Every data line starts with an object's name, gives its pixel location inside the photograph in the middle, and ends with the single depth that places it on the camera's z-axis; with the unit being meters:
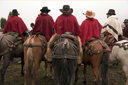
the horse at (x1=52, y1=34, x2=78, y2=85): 3.41
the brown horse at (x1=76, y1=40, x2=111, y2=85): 4.27
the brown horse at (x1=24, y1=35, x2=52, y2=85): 4.59
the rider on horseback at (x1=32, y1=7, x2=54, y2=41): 5.37
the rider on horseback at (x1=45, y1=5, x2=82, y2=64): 4.34
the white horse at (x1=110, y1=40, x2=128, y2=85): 4.51
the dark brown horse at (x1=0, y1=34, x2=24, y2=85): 4.93
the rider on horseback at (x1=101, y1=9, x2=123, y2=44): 5.09
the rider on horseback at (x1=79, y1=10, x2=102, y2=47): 4.93
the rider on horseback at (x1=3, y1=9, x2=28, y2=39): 5.86
